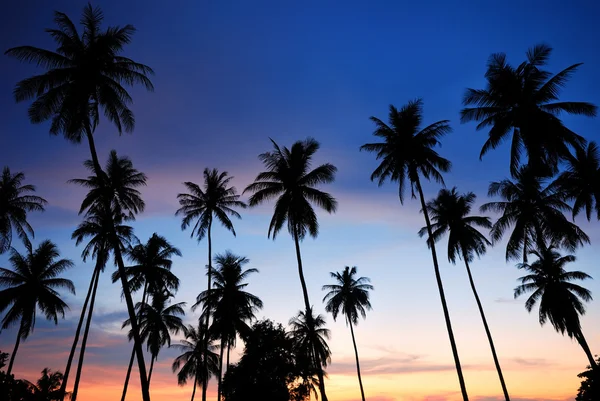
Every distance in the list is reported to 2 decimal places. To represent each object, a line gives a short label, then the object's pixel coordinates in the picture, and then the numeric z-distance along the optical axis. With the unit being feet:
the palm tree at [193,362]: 169.68
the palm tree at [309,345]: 92.05
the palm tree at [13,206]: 102.78
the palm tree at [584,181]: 93.30
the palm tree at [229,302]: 127.44
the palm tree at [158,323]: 150.92
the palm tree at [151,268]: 135.64
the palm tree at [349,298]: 176.65
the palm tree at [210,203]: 129.90
